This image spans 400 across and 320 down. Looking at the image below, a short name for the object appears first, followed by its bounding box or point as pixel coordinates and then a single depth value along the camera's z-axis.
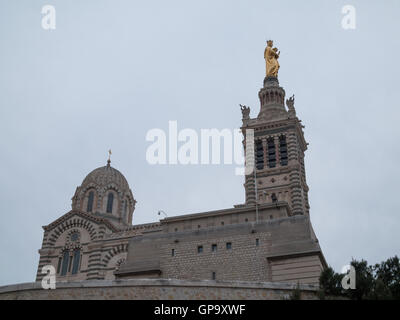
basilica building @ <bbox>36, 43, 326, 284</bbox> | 35.59
